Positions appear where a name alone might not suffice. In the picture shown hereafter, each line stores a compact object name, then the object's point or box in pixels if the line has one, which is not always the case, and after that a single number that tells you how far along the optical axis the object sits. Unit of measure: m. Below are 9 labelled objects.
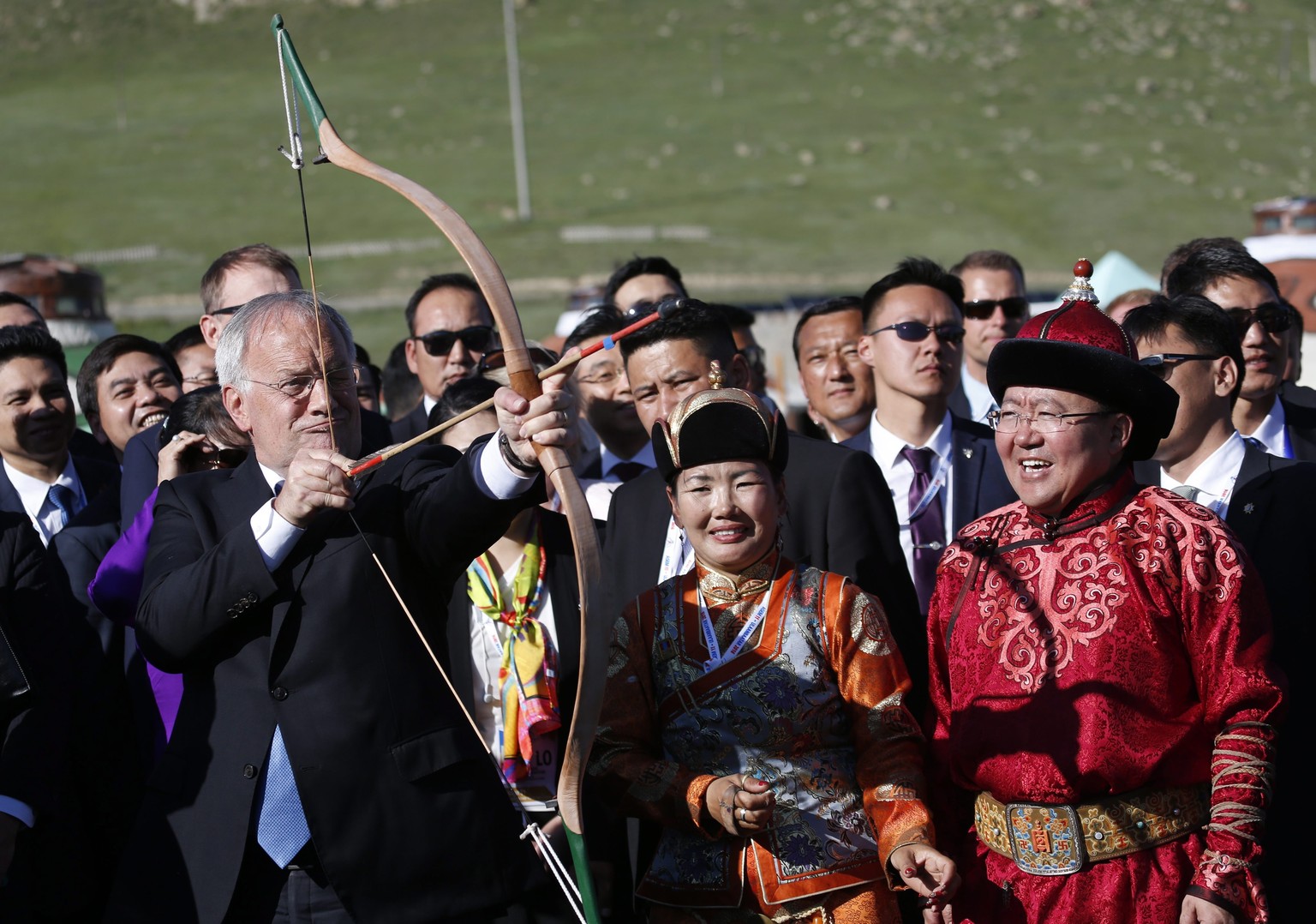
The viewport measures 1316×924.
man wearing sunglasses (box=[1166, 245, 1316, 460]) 8.79
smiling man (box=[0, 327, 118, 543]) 9.52
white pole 89.06
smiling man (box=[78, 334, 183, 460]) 10.21
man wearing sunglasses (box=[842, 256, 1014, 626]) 8.52
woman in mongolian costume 5.75
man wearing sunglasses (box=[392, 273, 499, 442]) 11.21
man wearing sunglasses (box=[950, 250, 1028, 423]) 11.41
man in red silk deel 5.44
